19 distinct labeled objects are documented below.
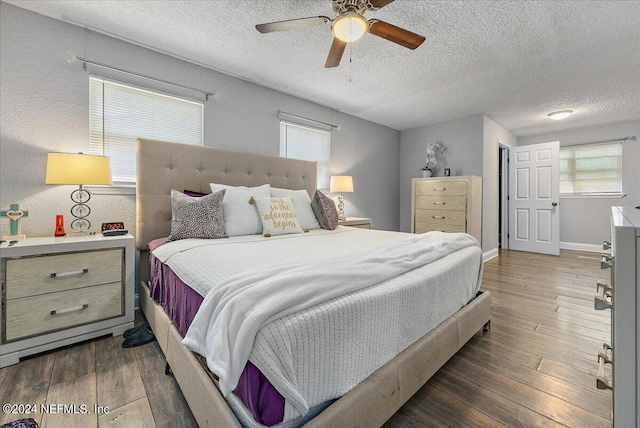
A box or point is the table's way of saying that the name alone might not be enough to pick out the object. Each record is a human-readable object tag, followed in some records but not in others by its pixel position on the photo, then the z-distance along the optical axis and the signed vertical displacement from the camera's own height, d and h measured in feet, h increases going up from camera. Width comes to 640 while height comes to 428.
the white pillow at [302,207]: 9.05 +0.22
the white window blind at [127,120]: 7.62 +2.76
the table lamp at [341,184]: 12.73 +1.37
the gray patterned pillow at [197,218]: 6.78 -0.12
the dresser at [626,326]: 2.37 -0.95
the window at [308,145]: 11.96 +3.15
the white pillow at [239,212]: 7.45 +0.04
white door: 16.02 +1.04
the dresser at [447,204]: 13.56 +0.52
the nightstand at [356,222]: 11.73 -0.37
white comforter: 2.59 -1.10
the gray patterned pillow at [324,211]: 9.30 +0.10
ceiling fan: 5.51 +3.87
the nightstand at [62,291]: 5.38 -1.68
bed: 3.23 -2.01
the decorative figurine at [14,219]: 6.13 -0.15
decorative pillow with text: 7.68 -0.07
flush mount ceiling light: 13.88 +5.13
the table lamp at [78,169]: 6.24 +1.00
